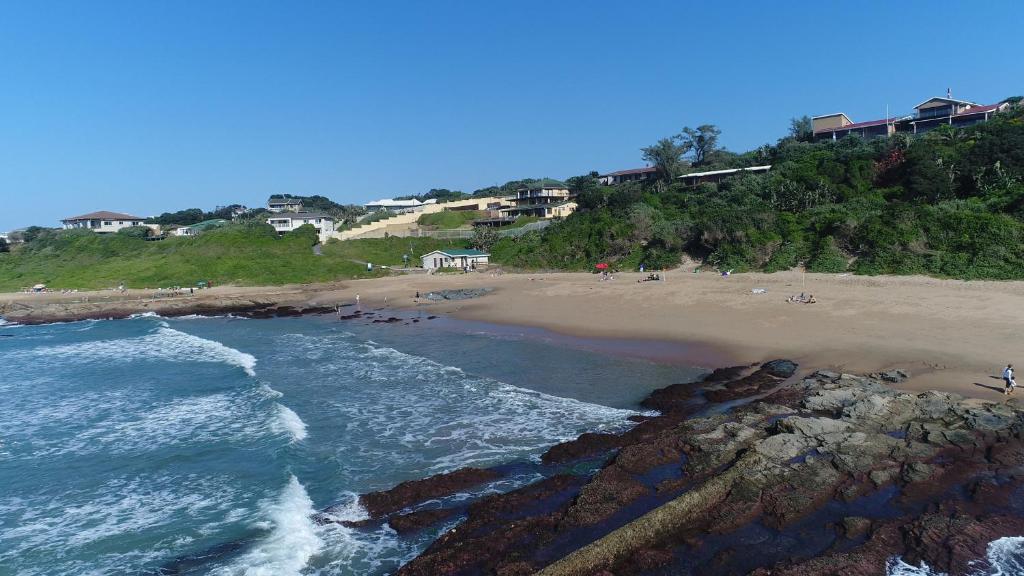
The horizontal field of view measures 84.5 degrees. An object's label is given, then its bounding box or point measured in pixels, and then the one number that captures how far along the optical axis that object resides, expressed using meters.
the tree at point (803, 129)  71.58
